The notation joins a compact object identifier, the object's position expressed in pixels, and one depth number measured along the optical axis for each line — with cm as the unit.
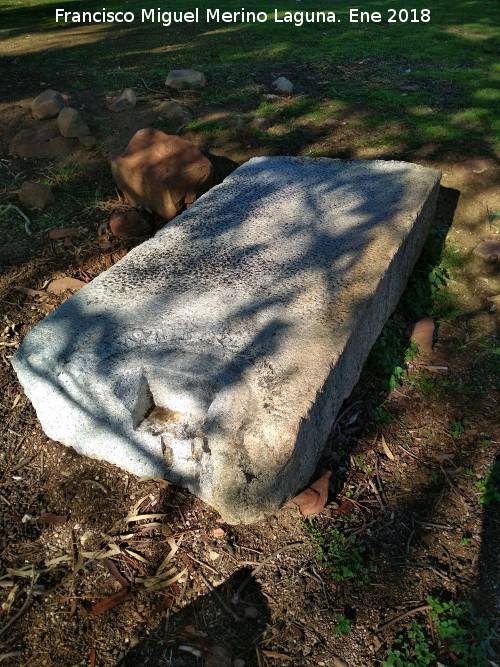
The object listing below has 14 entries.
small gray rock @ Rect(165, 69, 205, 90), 545
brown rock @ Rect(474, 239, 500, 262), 346
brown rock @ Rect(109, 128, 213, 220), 360
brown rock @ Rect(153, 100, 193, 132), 477
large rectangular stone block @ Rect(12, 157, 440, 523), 192
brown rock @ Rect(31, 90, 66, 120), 476
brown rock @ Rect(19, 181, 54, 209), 389
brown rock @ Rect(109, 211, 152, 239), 358
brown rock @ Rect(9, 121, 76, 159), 445
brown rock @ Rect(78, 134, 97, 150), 445
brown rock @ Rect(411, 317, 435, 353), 299
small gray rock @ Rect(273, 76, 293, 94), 537
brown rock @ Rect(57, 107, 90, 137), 451
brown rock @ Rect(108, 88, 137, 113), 498
